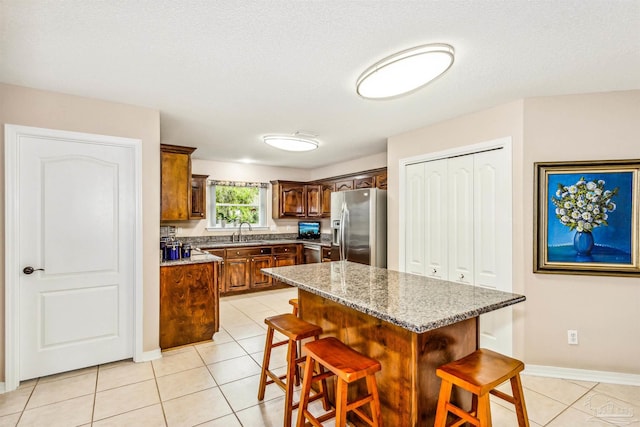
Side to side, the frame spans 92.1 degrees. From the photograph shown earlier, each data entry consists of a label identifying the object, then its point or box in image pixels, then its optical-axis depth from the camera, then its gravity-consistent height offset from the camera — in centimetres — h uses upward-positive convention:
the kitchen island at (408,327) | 159 -69
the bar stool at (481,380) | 144 -80
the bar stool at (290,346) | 198 -96
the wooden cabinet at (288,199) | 636 +31
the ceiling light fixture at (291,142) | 368 +87
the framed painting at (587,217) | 256 -5
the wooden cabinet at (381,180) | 461 +50
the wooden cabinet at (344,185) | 543 +52
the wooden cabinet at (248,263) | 536 -91
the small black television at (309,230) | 659 -35
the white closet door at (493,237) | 290 -24
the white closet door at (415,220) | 371 -9
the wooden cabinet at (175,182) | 358 +38
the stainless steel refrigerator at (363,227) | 430 -19
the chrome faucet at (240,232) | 613 -37
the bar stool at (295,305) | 286 -85
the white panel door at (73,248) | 258 -30
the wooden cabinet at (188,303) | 321 -96
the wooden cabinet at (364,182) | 484 +51
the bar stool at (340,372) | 158 -83
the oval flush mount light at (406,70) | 189 +93
